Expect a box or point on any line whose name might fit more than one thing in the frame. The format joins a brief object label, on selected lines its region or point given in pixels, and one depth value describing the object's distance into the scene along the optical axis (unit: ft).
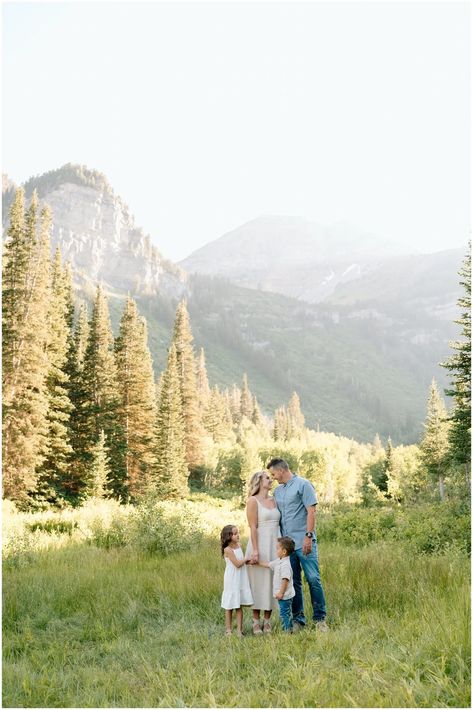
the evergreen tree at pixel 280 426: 377.60
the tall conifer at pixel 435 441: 163.53
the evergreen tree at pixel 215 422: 288.71
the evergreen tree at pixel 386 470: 186.19
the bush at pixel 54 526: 65.62
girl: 25.57
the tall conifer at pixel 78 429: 121.19
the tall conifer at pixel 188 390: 200.23
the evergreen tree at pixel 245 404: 442.13
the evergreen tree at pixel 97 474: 113.19
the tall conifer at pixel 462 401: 89.81
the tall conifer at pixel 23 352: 94.89
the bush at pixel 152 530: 48.39
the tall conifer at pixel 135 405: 144.25
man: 25.62
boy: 24.76
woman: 26.32
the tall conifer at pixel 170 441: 153.58
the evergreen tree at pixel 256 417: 432.50
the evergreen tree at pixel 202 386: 304.30
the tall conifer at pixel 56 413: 108.47
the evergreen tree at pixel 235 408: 428.97
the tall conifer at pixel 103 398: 130.82
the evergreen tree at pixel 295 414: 484.33
